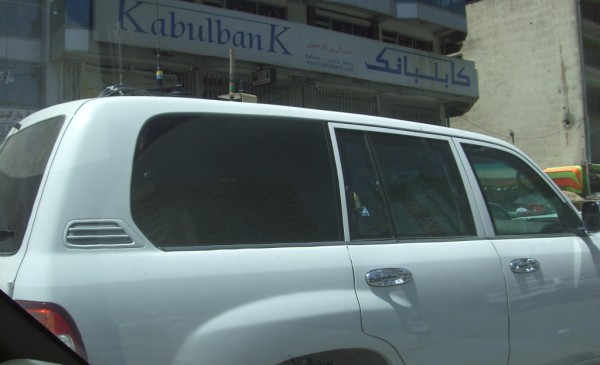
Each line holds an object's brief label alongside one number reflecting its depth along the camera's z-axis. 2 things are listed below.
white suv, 1.80
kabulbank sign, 12.39
